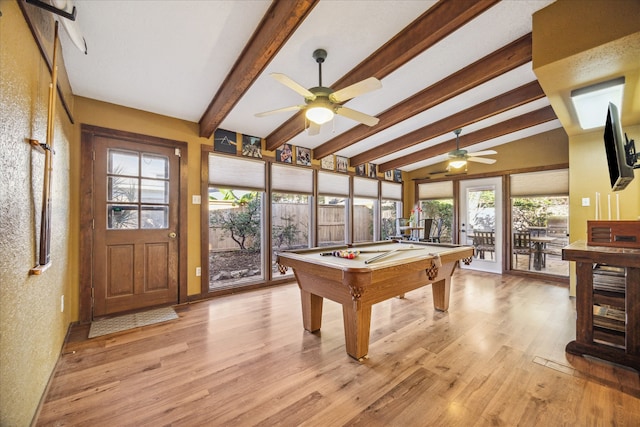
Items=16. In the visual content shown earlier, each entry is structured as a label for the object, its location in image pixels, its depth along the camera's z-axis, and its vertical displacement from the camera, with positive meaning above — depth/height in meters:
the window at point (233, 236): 5.36 -0.46
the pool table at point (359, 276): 1.99 -0.52
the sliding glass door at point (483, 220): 5.50 -0.11
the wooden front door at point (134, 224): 3.00 -0.11
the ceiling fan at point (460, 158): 4.29 +0.97
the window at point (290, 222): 5.59 -0.14
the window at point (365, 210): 5.91 +0.14
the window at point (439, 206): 6.28 +0.24
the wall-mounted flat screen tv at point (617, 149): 1.91 +0.50
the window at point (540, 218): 4.88 -0.05
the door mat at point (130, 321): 2.70 -1.19
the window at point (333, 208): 5.28 +0.17
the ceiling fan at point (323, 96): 2.09 +1.03
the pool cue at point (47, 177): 1.53 +0.23
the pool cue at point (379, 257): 2.19 -0.39
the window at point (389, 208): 6.52 +0.20
